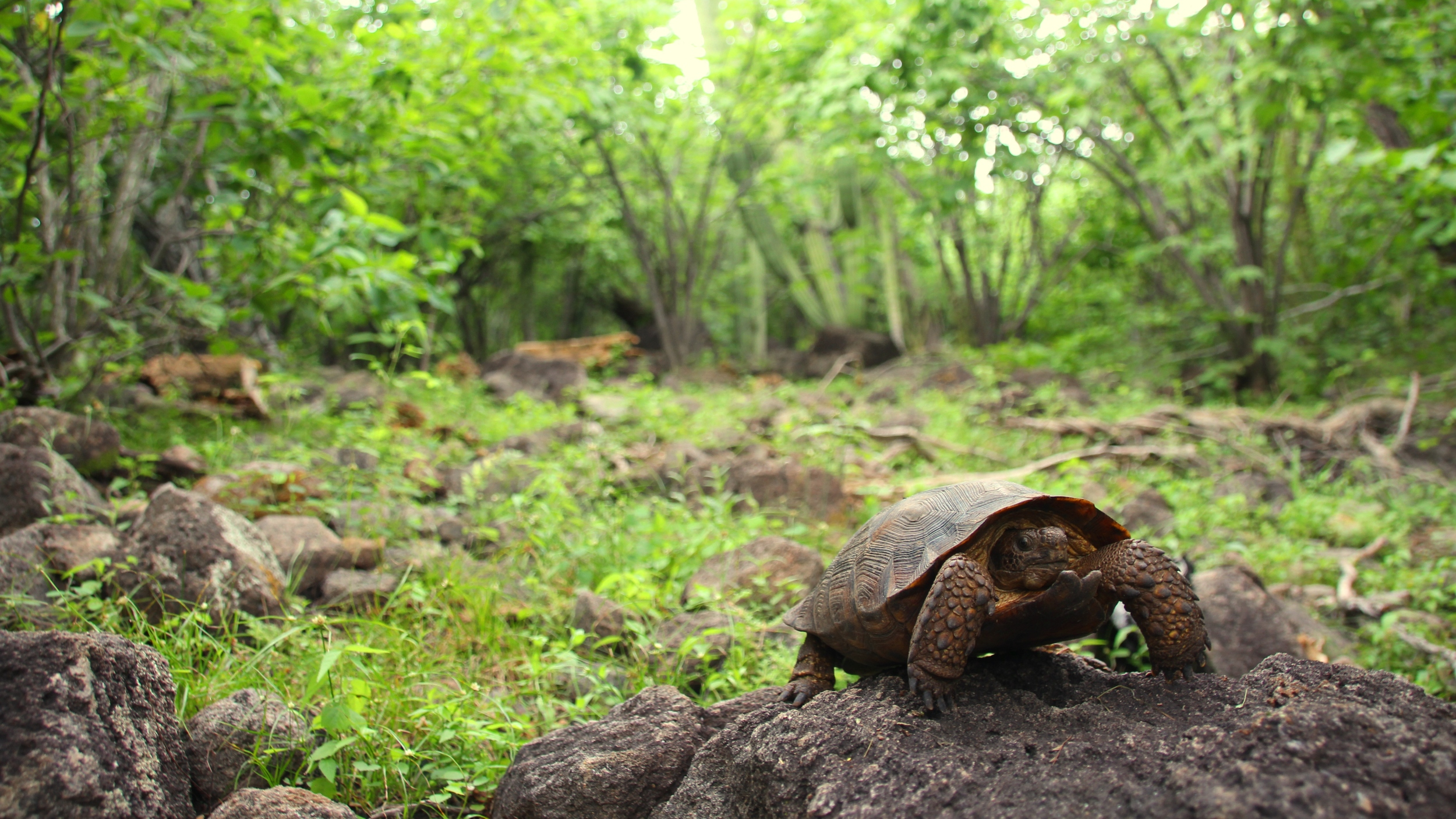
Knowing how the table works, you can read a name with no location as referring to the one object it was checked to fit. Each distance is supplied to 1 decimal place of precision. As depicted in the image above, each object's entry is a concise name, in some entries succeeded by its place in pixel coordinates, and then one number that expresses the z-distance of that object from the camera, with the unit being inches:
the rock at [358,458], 155.8
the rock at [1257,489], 182.7
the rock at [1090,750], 46.2
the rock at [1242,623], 105.3
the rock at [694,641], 93.0
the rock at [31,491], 110.2
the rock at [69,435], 133.3
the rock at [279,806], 61.2
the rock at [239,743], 69.7
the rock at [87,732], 55.2
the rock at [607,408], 246.2
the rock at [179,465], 146.8
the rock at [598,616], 104.3
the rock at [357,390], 240.8
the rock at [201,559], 94.0
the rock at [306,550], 114.4
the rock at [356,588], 107.4
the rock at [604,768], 67.2
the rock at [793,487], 162.6
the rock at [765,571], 111.3
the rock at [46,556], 89.1
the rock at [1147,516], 158.1
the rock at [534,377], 306.8
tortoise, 58.3
